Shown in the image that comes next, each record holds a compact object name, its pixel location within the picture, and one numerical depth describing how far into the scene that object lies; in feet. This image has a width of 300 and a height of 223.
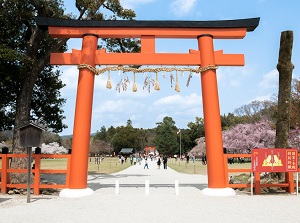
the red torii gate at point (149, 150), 334.79
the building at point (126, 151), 291.58
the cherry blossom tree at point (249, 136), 150.82
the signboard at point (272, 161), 34.81
